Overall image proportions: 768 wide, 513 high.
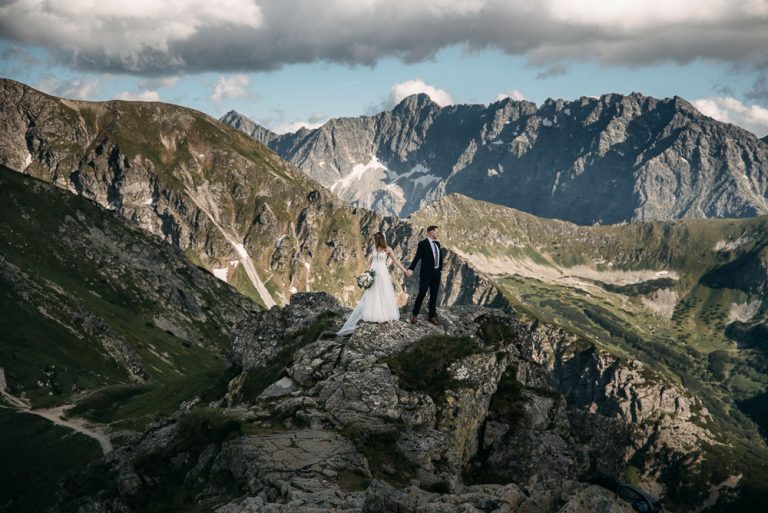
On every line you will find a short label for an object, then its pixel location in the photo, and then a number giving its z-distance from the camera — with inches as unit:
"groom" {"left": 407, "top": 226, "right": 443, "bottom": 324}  1715.1
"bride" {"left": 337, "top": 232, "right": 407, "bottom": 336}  1759.4
